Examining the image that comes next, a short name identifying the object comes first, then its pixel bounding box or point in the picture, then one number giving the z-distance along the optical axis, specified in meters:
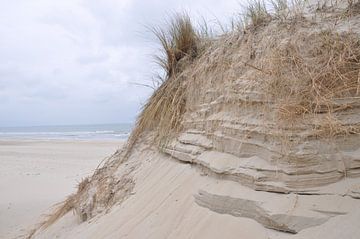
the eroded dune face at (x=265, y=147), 2.63
